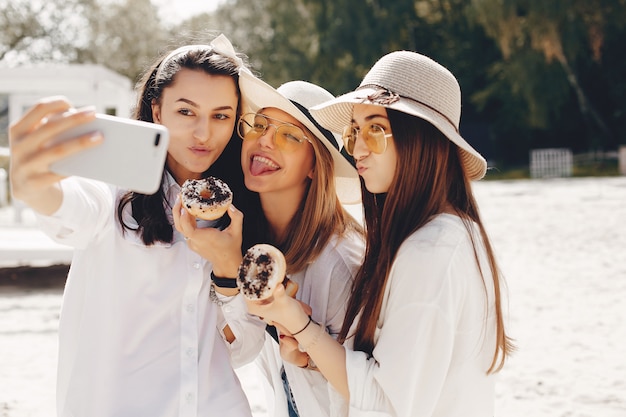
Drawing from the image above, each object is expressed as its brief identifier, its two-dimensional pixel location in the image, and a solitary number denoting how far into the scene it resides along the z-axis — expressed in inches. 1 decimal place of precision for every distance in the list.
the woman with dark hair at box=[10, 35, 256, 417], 84.4
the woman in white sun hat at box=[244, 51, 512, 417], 82.9
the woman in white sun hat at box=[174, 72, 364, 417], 106.4
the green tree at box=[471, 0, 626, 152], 1171.9
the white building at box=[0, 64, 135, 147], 451.8
